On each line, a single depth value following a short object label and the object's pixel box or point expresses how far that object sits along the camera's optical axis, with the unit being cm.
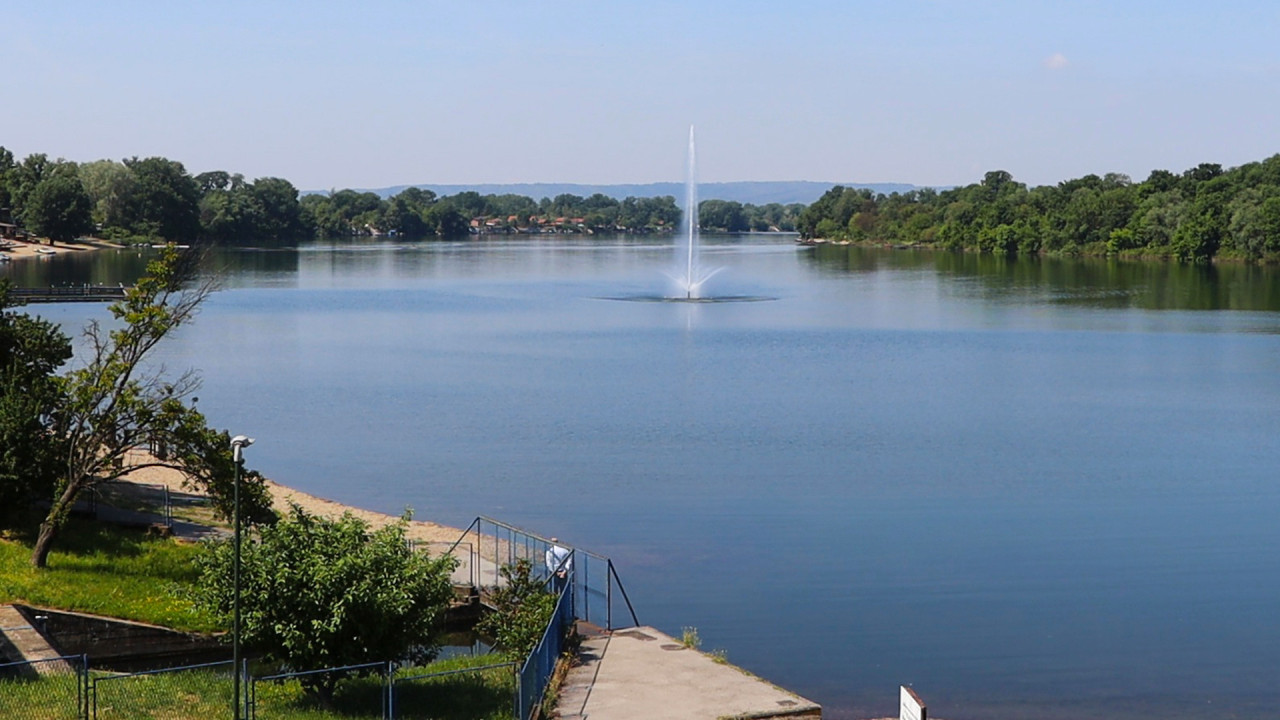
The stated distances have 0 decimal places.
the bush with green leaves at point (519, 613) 2597
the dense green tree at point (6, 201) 19850
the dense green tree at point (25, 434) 3203
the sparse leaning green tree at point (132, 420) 3020
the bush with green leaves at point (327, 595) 2281
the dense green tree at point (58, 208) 18638
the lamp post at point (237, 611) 1947
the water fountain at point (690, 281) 12188
